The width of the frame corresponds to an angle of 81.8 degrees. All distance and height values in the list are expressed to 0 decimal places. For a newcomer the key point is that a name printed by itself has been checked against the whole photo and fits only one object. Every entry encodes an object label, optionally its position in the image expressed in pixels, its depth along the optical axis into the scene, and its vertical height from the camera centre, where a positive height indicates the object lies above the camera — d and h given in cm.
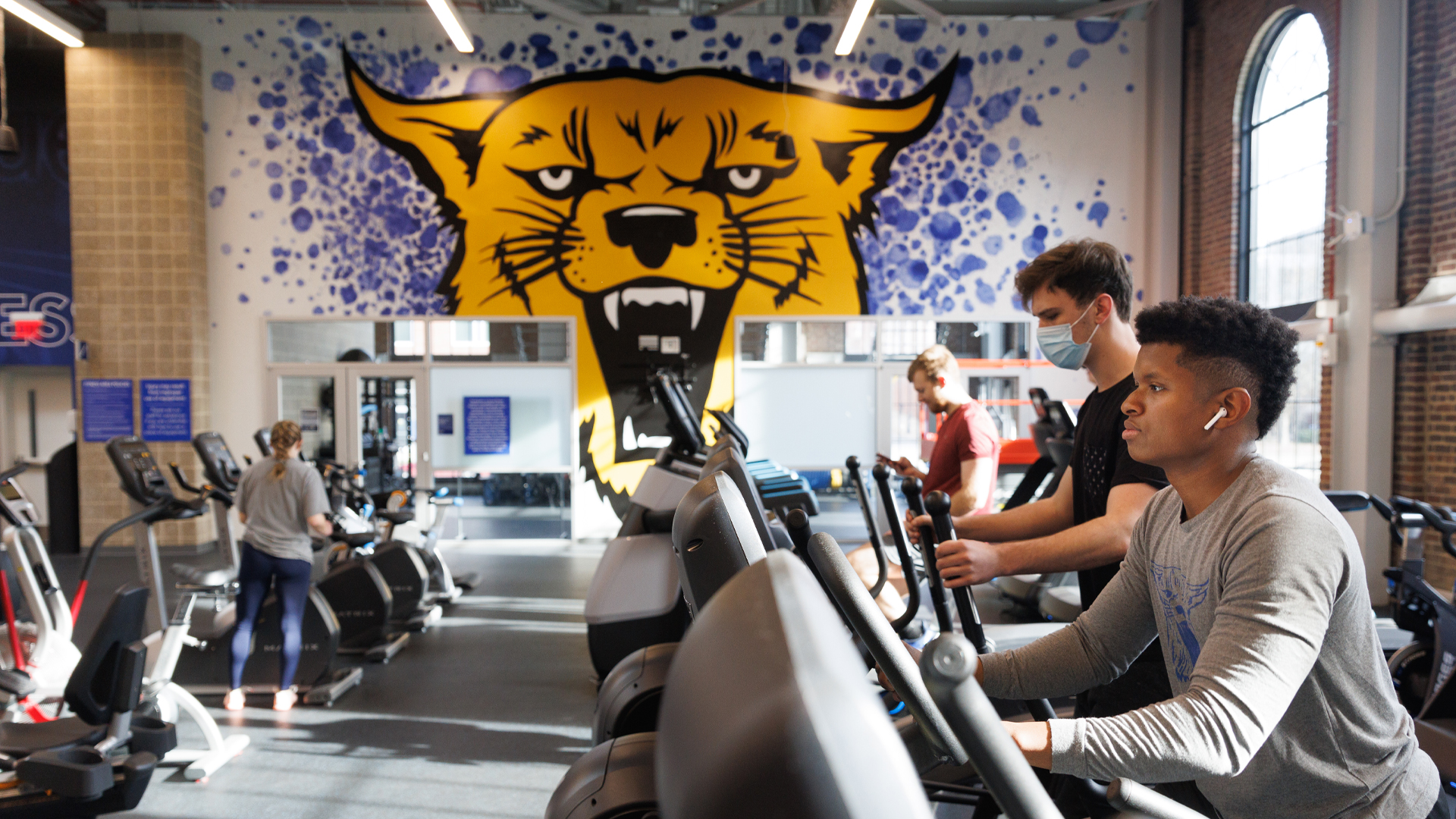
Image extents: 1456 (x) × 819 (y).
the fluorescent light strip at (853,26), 566 +252
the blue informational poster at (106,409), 786 -25
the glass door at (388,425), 820 -43
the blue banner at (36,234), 810 +145
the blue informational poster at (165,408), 790 -24
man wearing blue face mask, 167 -23
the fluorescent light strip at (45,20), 568 +261
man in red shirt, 353 -32
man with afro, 97 -34
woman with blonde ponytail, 391 -75
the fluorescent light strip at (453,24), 561 +250
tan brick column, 779 +168
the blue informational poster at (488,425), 824 -43
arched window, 648 +154
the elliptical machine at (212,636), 410 -124
